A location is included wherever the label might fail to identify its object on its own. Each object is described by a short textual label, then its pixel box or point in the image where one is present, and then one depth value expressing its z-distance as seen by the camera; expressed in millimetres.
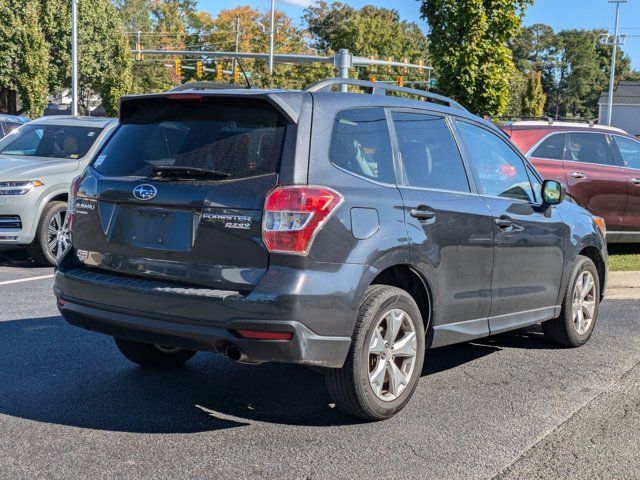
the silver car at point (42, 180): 9617
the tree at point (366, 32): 72000
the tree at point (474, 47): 13891
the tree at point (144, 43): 64375
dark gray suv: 3916
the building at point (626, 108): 72812
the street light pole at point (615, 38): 56347
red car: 10484
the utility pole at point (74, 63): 30047
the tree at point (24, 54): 41531
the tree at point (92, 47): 47875
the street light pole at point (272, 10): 38116
